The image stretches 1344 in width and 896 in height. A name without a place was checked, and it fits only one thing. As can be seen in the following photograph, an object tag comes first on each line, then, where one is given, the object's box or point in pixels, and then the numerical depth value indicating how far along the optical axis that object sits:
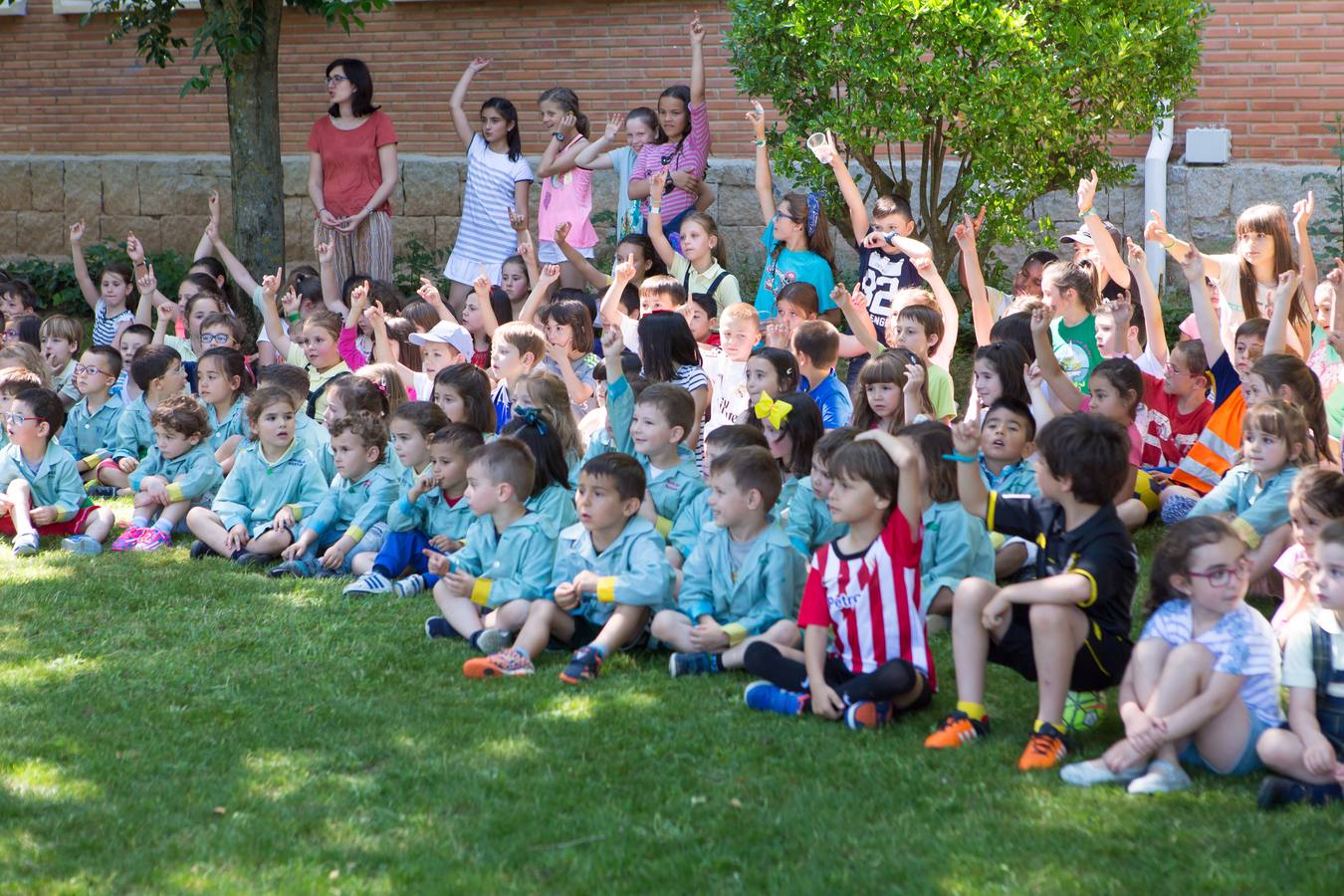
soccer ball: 4.50
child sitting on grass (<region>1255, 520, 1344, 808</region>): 3.89
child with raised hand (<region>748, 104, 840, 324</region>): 8.34
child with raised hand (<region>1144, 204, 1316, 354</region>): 6.59
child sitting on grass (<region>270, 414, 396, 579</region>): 6.61
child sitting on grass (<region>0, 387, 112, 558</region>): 7.21
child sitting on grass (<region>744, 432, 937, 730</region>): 4.60
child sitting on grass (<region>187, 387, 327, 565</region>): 6.94
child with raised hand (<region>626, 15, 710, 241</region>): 9.48
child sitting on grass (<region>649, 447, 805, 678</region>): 5.20
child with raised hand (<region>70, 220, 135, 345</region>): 10.20
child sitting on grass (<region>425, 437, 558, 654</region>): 5.49
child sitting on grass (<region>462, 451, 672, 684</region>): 5.25
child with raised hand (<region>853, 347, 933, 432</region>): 6.16
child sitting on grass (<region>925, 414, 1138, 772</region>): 4.30
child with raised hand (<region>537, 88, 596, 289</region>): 10.02
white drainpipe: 10.65
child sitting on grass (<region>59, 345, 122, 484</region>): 8.39
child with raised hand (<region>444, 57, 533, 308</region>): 10.20
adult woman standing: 10.70
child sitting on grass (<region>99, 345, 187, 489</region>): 8.35
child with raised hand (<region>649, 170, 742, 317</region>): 8.52
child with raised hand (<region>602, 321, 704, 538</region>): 5.99
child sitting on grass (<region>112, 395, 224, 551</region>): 7.23
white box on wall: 10.71
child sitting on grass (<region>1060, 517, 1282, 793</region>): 4.03
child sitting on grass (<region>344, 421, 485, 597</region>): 6.28
